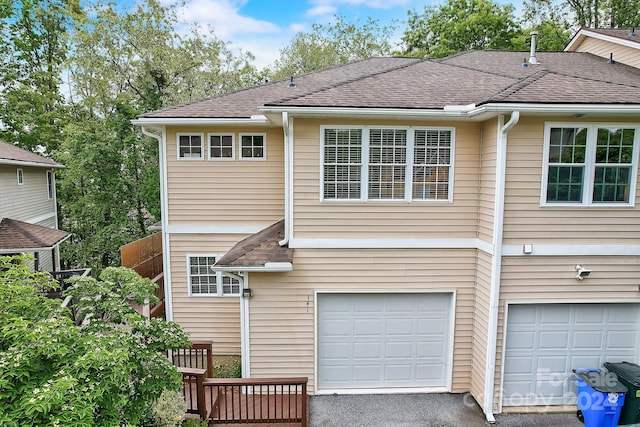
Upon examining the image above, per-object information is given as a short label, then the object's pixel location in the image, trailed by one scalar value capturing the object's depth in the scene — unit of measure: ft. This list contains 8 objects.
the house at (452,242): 19.93
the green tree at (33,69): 55.93
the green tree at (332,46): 76.69
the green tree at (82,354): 9.85
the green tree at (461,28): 64.95
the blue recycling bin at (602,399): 18.99
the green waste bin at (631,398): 18.85
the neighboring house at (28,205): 34.42
